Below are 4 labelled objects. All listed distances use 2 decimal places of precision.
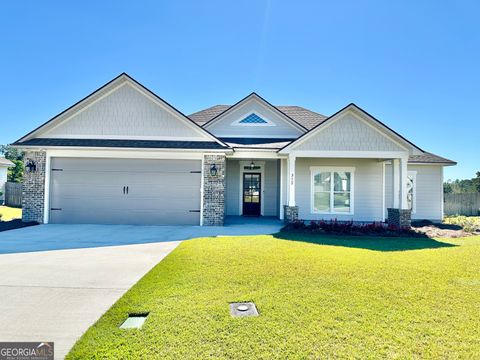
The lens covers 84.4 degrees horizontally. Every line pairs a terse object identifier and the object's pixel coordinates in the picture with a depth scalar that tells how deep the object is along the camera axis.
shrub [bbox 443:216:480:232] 10.90
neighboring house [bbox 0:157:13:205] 26.41
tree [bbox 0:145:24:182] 25.81
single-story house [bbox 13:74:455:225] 11.37
